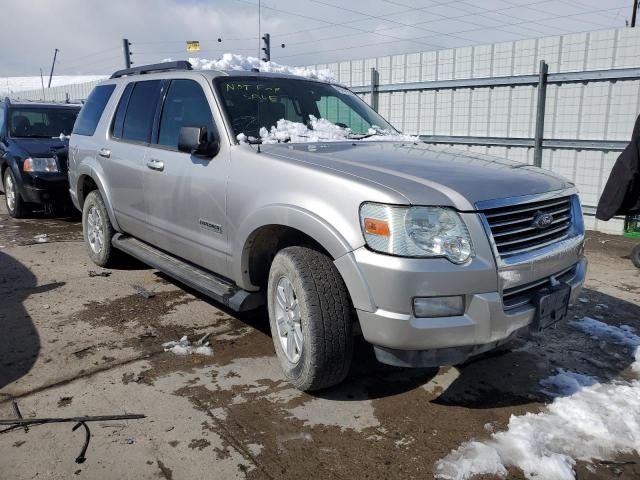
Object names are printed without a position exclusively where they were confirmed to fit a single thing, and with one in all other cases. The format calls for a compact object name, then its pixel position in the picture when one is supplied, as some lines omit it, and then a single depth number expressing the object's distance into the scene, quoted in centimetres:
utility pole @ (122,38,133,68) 1405
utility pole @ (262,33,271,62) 1084
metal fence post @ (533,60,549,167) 812
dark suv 795
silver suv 258
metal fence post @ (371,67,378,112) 1060
